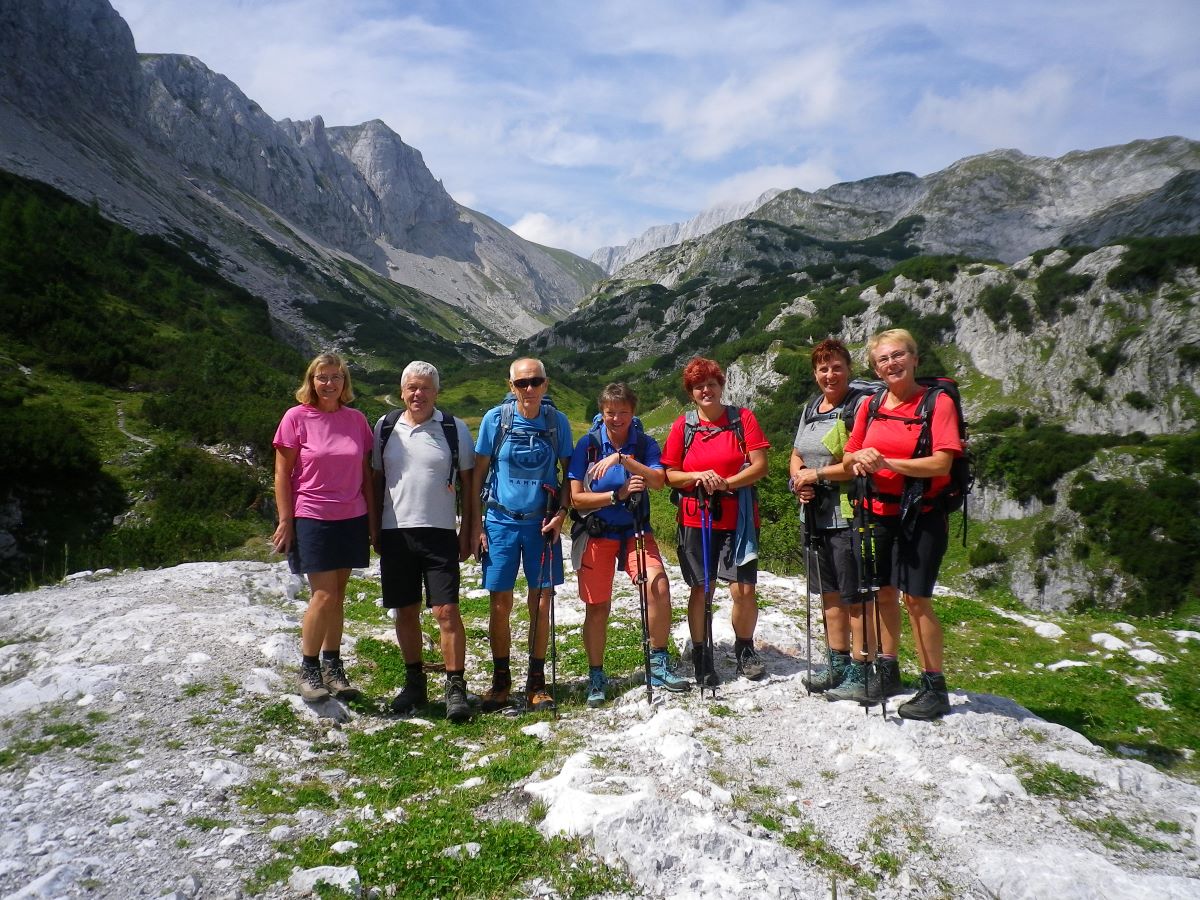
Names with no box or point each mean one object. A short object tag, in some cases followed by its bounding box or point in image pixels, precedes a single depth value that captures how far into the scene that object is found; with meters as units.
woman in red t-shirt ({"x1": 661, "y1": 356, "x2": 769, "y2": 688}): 6.48
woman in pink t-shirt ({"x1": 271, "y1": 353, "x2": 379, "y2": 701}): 6.06
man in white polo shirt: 6.23
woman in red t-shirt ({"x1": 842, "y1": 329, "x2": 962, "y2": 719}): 5.41
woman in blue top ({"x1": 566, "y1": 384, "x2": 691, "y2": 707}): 6.35
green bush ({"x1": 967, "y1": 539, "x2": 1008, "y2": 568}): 50.97
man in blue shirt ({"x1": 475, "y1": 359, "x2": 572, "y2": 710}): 6.39
